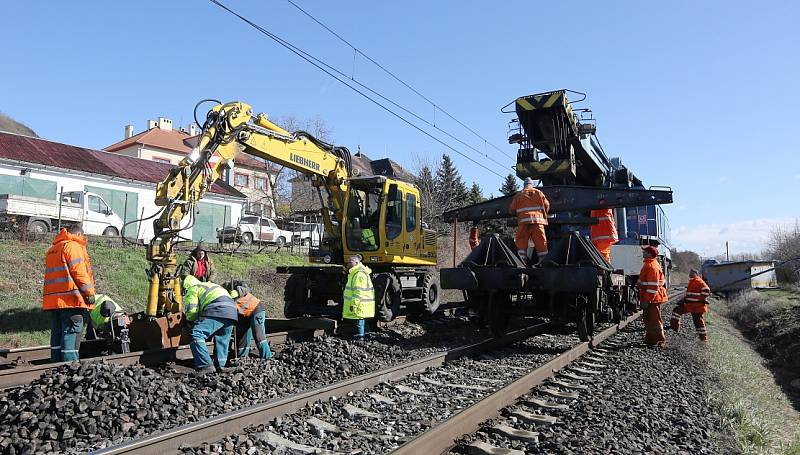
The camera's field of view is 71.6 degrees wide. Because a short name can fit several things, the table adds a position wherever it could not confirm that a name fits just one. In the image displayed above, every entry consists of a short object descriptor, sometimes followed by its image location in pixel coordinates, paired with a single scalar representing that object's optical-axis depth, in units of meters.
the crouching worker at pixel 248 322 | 7.11
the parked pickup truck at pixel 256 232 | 22.45
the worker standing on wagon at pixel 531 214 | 8.62
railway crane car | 8.28
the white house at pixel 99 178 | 20.56
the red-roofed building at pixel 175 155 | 46.91
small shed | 26.39
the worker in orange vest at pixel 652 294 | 9.05
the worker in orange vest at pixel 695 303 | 11.11
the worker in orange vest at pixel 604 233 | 10.25
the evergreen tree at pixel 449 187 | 37.85
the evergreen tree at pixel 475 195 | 39.54
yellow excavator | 8.54
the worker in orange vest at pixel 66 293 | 6.56
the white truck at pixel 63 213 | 15.19
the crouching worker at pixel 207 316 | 6.23
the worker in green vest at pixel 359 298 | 8.90
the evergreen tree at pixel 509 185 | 37.97
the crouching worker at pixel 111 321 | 7.38
